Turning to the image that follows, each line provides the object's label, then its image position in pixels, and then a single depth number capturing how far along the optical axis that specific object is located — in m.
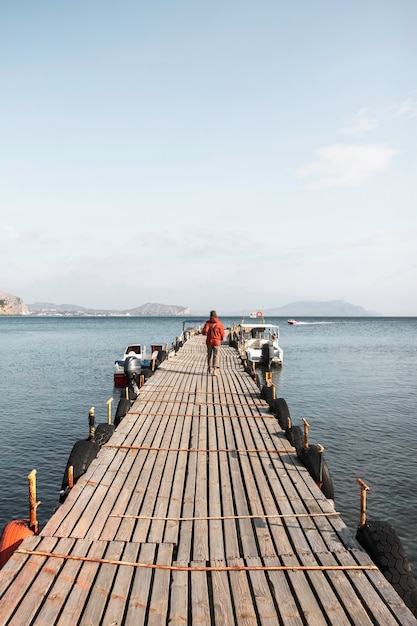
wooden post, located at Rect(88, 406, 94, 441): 12.09
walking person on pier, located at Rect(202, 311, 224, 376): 19.83
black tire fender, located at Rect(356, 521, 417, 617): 5.87
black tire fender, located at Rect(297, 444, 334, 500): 9.25
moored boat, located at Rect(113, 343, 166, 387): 33.81
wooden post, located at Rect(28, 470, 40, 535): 7.25
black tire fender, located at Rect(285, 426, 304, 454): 11.18
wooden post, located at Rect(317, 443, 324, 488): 9.19
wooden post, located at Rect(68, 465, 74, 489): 8.29
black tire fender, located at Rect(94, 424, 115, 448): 11.20
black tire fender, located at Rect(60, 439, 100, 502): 9.29
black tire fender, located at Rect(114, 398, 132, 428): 14.34
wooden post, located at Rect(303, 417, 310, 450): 10.94
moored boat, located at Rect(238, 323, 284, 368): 39.06
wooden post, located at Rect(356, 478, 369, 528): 7.17
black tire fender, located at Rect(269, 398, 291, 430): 12.85
